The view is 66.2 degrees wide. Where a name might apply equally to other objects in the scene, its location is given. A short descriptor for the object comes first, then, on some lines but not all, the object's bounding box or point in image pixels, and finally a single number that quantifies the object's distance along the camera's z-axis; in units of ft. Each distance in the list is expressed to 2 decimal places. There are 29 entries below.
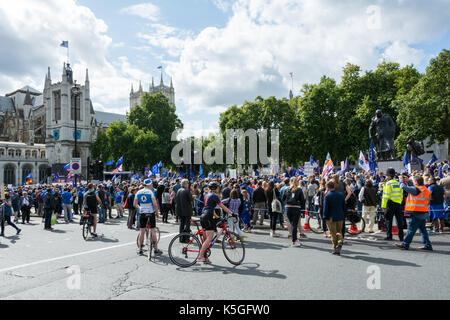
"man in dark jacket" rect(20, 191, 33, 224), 56.18
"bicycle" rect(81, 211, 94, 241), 38.34
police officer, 31.99
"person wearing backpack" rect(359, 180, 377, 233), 37.86
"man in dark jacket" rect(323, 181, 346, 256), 27.35
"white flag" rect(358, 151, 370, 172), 66.51
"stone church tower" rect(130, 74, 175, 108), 380.99
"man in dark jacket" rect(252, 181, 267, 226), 43.80
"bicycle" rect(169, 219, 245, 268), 24.81
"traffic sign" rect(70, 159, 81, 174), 74.54
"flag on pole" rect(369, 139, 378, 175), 68.23
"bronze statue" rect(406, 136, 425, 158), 77.20
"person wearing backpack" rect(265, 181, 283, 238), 37.25
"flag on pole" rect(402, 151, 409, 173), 64.16
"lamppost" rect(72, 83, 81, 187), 80.06
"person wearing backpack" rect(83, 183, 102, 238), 39.55
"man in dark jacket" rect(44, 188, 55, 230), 47.65
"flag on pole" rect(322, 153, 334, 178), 62.05
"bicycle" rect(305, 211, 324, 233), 40.88
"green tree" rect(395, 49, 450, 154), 92.48
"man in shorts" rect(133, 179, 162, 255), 29.22
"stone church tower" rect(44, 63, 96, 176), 226.38
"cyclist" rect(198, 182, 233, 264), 25.03
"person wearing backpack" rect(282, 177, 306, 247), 31.65
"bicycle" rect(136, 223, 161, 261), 27.22
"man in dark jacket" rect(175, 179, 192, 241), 32.45
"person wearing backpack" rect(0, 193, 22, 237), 42.06
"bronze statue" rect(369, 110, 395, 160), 67.41
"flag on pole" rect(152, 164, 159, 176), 91.34
